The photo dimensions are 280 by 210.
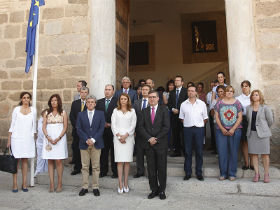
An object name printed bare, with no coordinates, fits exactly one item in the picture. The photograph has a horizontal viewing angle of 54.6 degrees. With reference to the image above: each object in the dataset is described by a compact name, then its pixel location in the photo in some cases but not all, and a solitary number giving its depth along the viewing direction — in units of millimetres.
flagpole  4691
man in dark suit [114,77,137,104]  5152
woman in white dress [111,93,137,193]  4230
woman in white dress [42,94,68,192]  4402
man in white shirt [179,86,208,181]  4520
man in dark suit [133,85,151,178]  4412
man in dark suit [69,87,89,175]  4992
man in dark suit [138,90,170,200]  3996
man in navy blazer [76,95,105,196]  4200
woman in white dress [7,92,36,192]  4461
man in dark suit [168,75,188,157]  5426
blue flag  5039
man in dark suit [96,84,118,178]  4844
